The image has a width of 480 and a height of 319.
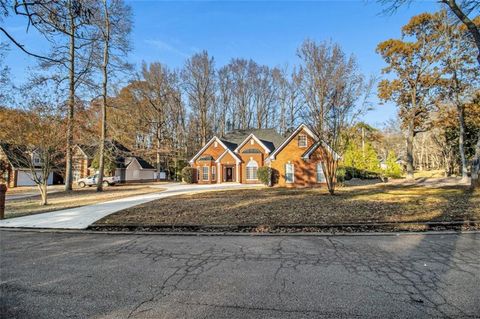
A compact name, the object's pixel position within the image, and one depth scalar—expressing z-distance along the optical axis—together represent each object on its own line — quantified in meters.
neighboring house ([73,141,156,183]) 37.62
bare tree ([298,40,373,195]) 13.88
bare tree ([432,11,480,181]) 19.56
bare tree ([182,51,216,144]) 40.97
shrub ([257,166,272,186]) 25.95
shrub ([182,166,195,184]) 34.25
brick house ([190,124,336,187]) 24.59
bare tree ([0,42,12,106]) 16.58
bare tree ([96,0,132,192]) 21.27
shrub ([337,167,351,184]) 23.78
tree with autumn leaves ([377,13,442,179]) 23.48
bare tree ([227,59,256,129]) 46.59
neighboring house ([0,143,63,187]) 30.41
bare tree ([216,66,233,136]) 45.97
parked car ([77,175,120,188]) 31.73
